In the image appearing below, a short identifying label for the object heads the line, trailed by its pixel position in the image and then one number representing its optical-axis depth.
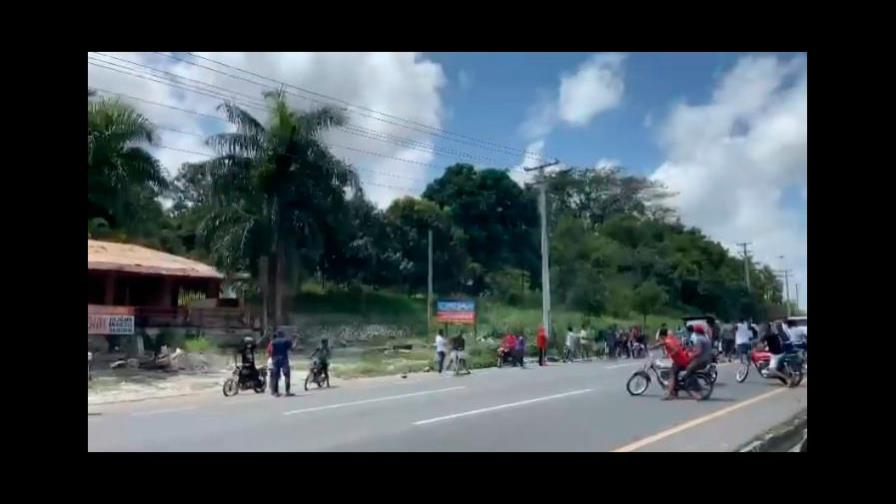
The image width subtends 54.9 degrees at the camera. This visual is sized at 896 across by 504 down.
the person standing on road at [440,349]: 21.83
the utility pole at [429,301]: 28.08
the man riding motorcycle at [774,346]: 15.30
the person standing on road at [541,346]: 24.83
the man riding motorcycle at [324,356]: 17.66
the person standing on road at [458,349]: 21.58
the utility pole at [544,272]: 27.53
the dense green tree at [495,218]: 33.03
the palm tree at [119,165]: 19.75
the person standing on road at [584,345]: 26.60
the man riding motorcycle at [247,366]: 16.20
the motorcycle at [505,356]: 24.50
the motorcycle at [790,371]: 15.21
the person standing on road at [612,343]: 25.70
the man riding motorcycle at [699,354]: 13.44
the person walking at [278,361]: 15.71
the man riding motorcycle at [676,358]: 13.47
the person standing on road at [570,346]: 26.23
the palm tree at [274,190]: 23.55
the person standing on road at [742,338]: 17.09
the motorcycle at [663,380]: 13.53
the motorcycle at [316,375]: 17.50
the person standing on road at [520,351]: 24.45
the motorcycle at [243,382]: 16.19
